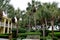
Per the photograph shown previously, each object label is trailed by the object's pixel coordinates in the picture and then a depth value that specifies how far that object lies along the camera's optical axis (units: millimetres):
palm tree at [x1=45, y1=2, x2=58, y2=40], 14871
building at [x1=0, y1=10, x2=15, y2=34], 22131
